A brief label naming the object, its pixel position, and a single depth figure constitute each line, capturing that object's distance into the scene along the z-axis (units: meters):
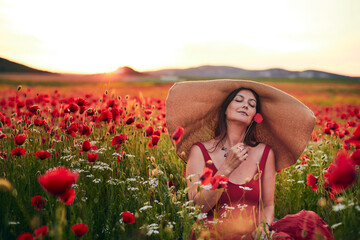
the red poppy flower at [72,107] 3.24
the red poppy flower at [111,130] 3.64
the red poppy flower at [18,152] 2.69
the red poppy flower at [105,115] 3.35
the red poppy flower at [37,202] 2.16
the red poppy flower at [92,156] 2.69
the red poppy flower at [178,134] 2.02
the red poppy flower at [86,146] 2.87
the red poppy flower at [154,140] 2.76
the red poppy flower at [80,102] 3.41
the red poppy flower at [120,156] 2.81
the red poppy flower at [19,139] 2.80
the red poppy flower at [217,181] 1.85
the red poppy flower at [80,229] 1.62
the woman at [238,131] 2.71
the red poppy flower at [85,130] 3.15
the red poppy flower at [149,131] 3.01
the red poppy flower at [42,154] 2.61
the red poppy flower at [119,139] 3.03
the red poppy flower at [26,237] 1.61
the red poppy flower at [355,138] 1.57
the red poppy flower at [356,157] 1.64
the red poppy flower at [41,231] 1.60
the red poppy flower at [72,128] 3.01
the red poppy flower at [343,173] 1.28
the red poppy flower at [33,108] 3.52
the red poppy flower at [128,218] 1.99
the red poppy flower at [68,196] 1.51
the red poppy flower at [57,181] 1.33
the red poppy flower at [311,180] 2.57
